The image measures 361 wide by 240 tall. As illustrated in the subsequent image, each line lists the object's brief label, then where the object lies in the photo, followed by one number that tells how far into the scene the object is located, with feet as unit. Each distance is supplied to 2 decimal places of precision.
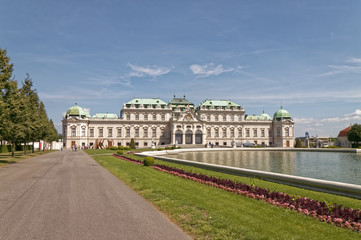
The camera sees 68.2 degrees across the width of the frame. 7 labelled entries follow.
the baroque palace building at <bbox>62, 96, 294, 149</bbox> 309.63
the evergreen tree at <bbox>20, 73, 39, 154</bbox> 139.78
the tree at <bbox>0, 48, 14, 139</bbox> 89.60
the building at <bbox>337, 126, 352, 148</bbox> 353.31
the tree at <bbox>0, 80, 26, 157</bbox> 88.87
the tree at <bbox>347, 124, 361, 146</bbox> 285.84
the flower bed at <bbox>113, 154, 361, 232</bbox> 25.81
